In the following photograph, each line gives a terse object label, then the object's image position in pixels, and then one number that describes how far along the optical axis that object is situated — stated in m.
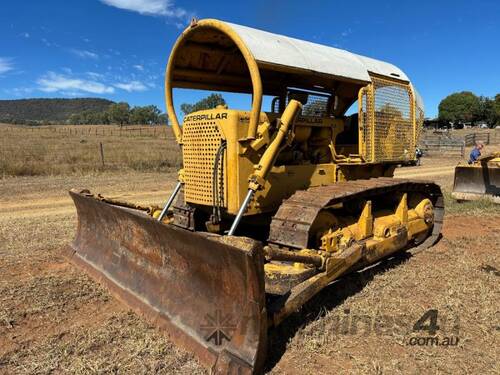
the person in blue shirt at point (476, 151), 13.19
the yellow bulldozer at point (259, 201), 3.50
